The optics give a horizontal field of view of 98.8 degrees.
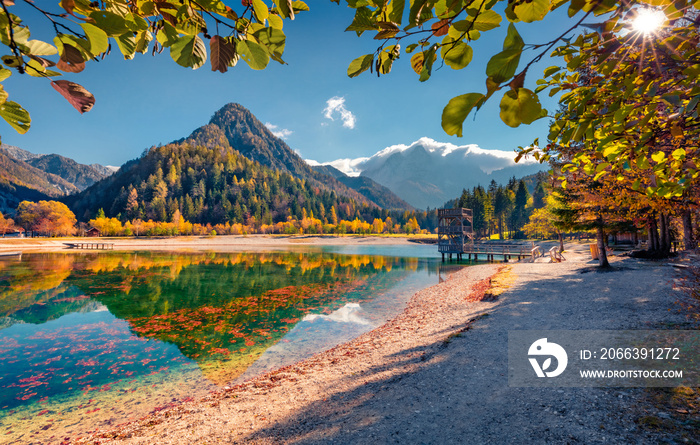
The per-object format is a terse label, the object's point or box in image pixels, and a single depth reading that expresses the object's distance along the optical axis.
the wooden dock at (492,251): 38.09
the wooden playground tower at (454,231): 42.85
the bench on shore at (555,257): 24.06
